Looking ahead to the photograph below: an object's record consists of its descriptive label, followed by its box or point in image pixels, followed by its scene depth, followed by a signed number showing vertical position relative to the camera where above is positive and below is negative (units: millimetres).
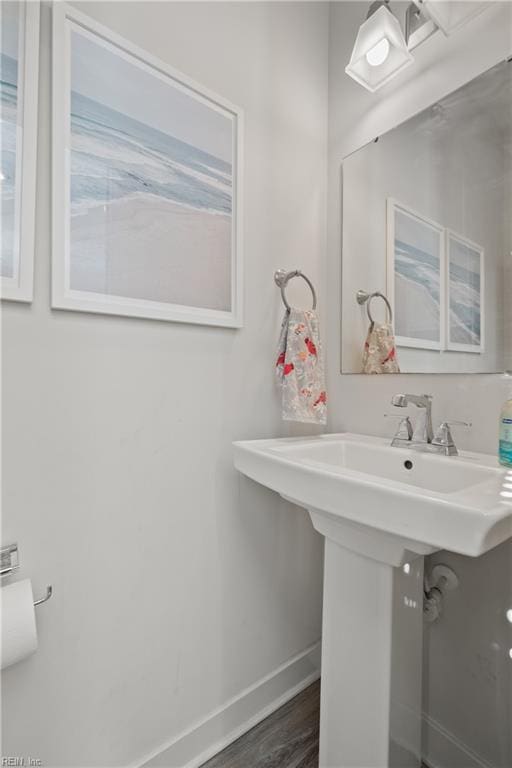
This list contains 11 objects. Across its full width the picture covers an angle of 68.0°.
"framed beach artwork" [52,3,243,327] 823 +503
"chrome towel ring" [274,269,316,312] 1189 +351
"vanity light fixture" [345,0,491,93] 1011 +1019
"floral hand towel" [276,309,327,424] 1159 +55
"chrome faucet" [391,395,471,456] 978 -118
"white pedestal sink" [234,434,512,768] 696 -436
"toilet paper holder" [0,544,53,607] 748 -346
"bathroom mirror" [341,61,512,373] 965 +448
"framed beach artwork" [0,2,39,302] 745 +484
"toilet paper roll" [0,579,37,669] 675 -433
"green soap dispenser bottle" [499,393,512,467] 816 -98
